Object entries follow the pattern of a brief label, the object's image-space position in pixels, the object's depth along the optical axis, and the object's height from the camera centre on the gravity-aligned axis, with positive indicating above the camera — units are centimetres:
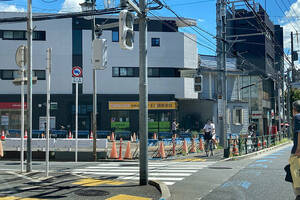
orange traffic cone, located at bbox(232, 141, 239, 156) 1808 -193
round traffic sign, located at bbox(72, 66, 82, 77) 1570 +182
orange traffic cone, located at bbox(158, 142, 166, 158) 1755 -184
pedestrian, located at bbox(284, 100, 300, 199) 548 -57
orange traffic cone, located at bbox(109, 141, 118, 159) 1702 -194
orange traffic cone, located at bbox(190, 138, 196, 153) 2009 -198
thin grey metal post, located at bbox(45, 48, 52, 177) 1061 +68
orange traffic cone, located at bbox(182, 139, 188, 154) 1900 -189
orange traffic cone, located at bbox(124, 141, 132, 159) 1698 -194
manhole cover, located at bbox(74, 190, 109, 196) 829 -187
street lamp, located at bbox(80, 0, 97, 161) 1657 +32
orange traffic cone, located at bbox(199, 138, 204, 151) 2108 -196
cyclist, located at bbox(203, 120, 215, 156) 1788 -106
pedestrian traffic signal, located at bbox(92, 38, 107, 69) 1037 +177
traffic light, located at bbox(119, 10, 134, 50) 831 +198
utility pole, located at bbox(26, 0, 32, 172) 1164 +111
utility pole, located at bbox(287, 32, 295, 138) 3829 +316
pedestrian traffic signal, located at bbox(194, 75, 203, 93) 1653 +138
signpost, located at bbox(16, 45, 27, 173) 1171 +182
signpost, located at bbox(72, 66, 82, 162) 1563 +169
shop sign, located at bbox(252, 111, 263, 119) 3262 -22
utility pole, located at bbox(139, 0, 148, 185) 935 +44
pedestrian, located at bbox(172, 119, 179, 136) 3237 -128
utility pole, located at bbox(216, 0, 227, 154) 1916 +268
